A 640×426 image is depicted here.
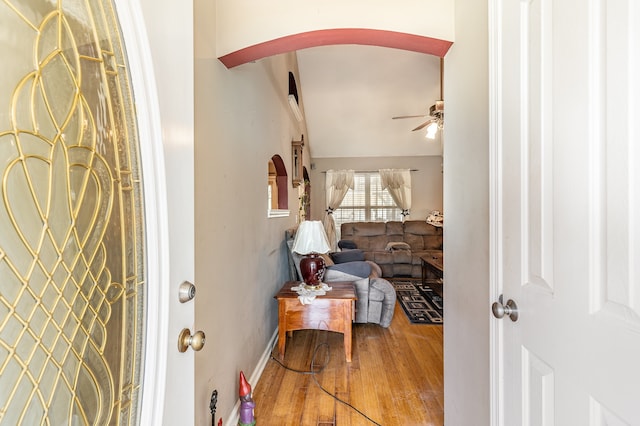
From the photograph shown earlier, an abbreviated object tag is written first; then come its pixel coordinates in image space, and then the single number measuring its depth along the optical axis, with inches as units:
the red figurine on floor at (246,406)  59.1
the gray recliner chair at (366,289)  112.6
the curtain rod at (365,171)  276.2
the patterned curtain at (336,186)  273.6
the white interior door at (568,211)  21.5
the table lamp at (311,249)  101.3
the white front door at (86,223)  15.5
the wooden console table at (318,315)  94.8
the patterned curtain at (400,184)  268.2
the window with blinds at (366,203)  277.6
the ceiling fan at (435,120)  135.9
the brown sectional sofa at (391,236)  240.5
